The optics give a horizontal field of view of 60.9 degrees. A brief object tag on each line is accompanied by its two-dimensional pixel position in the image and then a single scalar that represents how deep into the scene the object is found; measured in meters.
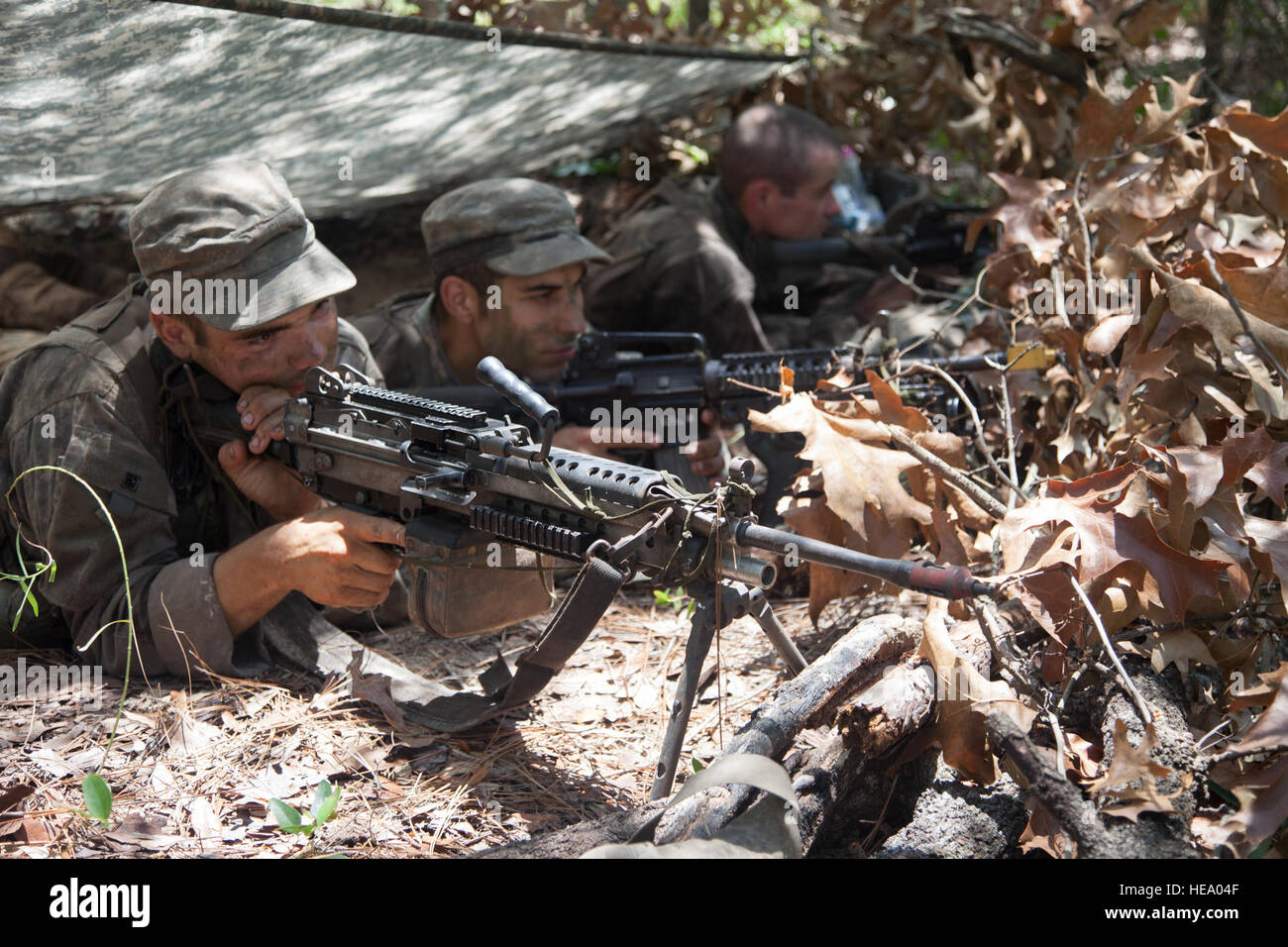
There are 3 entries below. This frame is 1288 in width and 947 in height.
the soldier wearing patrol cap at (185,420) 3.20
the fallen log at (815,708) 2.11
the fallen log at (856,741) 2.24
